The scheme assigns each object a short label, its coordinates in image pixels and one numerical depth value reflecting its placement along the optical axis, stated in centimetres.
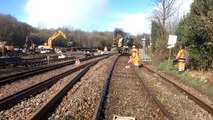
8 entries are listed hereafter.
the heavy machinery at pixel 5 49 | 2154
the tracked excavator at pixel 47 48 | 2831
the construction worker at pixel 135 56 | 1433
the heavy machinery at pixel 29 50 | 2604
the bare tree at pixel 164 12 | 2343
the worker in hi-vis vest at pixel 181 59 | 1145
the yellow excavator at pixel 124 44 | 2887
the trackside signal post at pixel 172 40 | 1298
